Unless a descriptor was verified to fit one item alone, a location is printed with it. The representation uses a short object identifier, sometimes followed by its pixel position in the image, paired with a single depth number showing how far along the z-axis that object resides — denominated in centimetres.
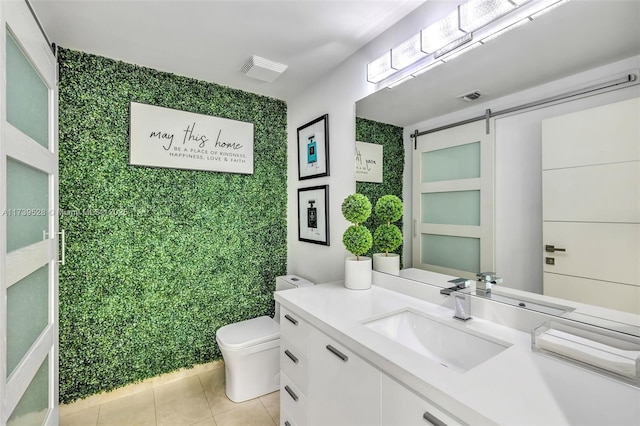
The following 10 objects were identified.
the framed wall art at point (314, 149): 219
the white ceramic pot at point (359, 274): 173
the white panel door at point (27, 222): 103
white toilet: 200
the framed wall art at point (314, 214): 221
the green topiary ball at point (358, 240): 171
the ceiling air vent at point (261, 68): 201
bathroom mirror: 93
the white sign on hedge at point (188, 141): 210
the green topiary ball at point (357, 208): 174
